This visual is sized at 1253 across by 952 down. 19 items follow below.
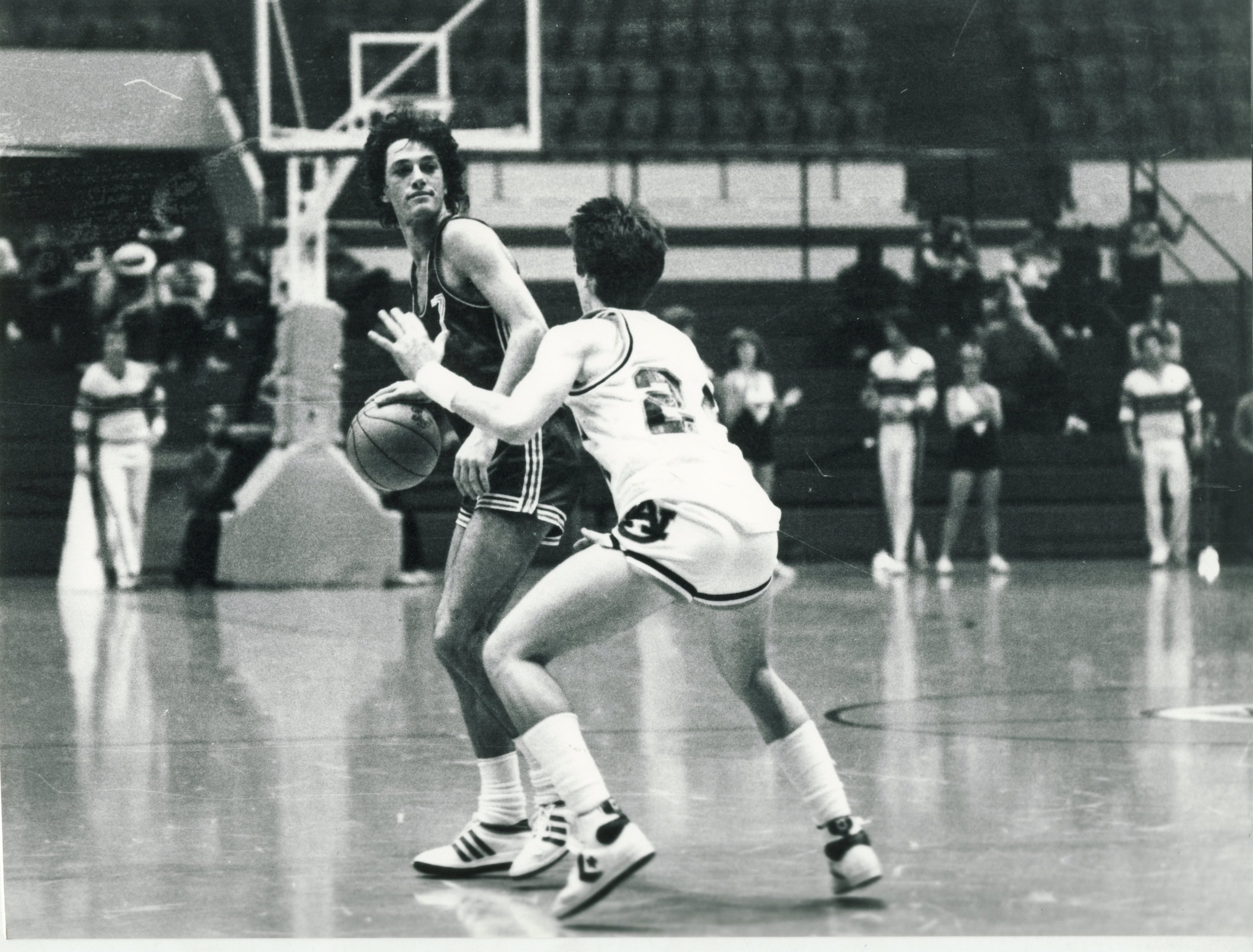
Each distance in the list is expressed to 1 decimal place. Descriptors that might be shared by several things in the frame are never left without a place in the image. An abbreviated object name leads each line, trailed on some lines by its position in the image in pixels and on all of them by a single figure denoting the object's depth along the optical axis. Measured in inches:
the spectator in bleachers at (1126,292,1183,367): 653.3
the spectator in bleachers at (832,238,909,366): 757.3
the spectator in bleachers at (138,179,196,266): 679.7
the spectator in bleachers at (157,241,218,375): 676.1
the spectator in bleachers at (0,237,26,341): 689.6
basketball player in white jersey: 179.0
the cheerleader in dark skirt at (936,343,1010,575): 631.8
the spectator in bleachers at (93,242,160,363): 651.5
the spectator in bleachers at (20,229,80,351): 700.7
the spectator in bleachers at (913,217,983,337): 753.0
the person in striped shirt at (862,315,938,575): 621.9
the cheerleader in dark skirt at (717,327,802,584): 605.0
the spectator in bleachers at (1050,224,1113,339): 761.6
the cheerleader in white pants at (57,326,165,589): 573.9
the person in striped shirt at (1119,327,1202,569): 647.8
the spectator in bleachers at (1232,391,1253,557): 686.5
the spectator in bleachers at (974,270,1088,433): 725.9
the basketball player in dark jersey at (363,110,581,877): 200.8
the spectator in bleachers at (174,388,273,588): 590.2
